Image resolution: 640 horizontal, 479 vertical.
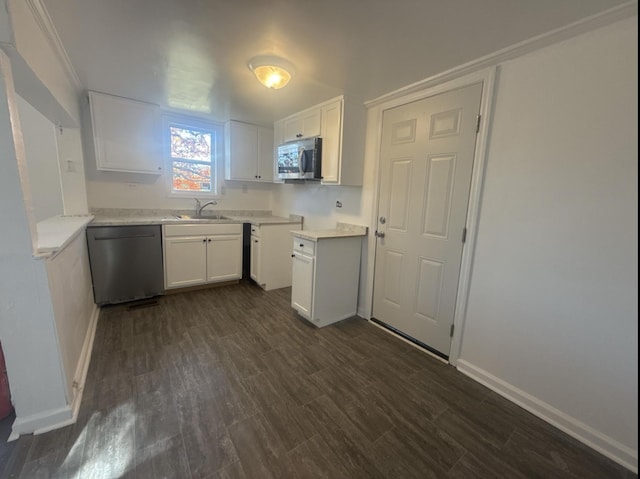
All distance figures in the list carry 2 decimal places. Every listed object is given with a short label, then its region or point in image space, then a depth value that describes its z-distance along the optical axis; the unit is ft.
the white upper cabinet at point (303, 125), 9.32
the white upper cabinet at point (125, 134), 8.94
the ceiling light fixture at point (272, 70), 6.19
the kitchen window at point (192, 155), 11.42
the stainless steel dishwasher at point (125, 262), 8.75
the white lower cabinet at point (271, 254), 11.16
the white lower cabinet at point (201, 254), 10.11
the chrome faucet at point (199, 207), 12.19
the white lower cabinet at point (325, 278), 8.43
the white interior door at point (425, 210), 6.67
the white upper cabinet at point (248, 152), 11.85
